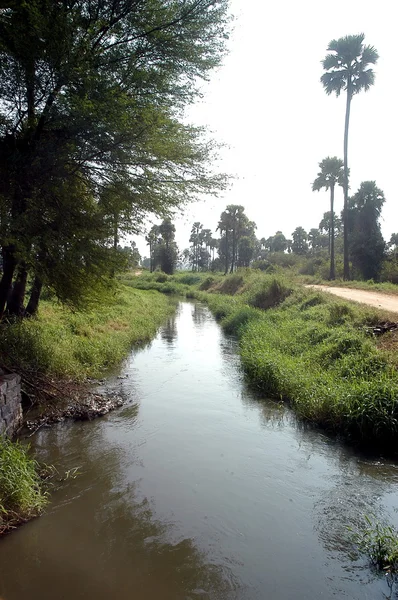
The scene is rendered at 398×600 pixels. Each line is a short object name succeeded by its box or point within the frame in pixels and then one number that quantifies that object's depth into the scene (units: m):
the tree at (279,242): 98.50
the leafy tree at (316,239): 92.19
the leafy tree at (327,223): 57.94
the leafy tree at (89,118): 7.75
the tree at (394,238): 65.44
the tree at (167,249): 71.81
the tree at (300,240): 91.06
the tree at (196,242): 108.56
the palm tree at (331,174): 38.78
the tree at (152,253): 80.31
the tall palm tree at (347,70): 30.53
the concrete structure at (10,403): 6.82
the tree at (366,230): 34.09
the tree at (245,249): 81.29
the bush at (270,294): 23.75
